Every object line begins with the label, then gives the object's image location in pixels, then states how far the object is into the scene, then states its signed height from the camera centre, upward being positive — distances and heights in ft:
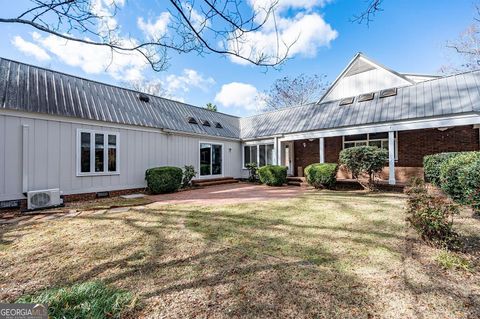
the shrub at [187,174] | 37.40 -1.54
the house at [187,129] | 24.25 +5.05
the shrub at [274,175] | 40.09 -1.98
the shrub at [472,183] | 14.48 -1.42
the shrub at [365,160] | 29.68 +0.35
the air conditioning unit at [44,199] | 22.39 -3.29
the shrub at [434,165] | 25.56 -0.36
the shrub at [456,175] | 17.61 -1.14
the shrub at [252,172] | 45.91 -1.61
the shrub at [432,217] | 11.25 -2.80
